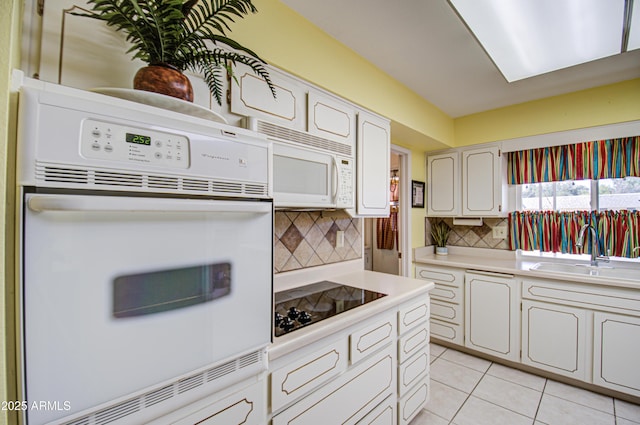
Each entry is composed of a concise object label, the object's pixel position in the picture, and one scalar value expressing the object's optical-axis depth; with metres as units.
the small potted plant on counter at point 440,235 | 3.30
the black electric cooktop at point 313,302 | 1.20
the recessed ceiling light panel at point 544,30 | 1.40
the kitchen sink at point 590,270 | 2.30
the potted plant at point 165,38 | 0.77
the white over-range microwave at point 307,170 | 1.29
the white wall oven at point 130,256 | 0.52
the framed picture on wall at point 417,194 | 3.16
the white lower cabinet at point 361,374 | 1.06
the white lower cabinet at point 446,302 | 2.79
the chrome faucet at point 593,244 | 2.46
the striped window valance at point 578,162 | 2.35
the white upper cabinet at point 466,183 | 2.89
